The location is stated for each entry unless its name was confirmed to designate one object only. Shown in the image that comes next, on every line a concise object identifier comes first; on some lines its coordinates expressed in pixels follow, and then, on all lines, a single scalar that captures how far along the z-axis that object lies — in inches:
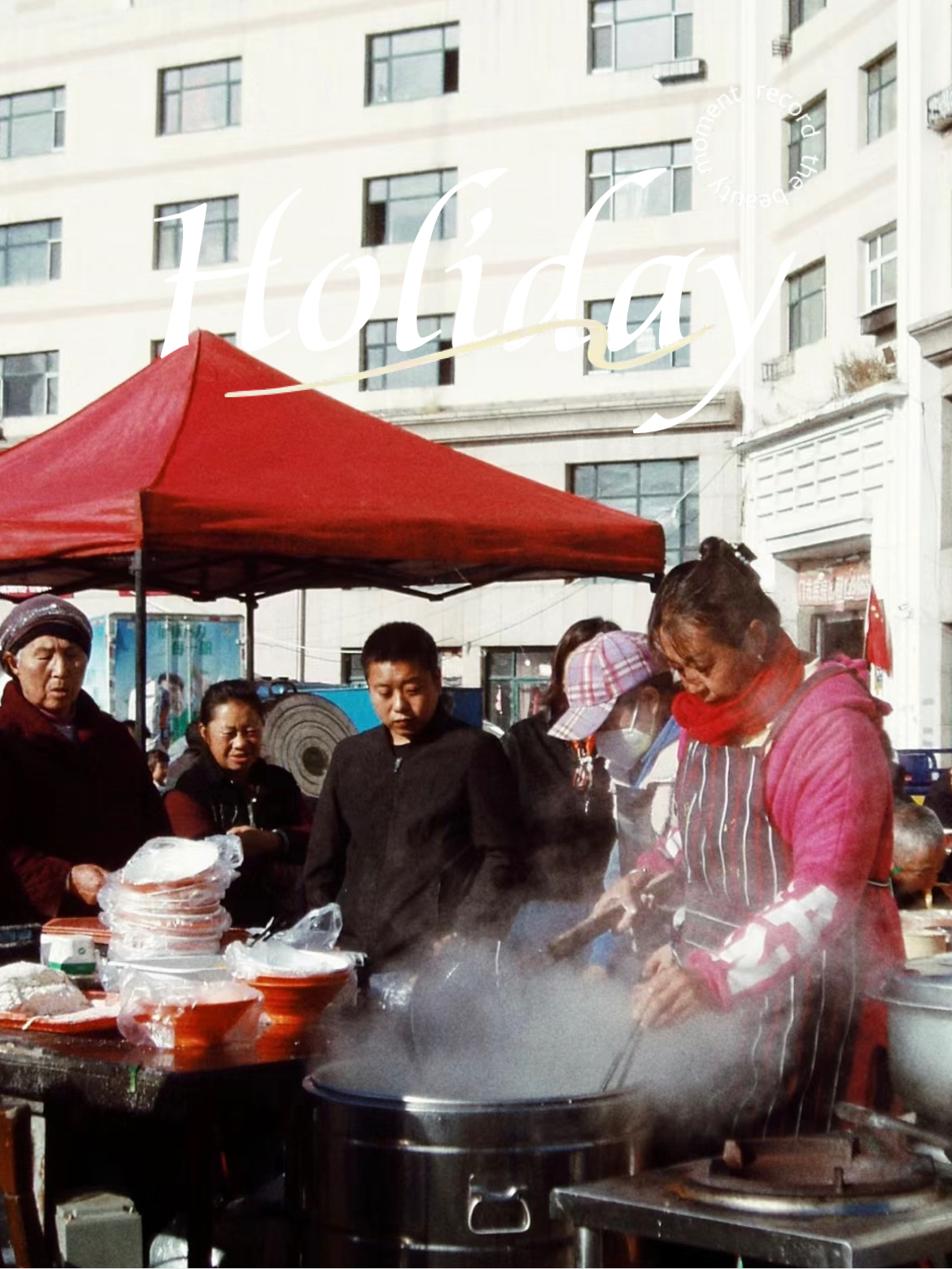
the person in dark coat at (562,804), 187.8
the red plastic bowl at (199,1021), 118.1
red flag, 749.3
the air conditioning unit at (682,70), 921.5
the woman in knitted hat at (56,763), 168.1
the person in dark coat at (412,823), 160.6
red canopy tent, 191.6
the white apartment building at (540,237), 795.4
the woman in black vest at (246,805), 193.3
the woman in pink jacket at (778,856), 99.4
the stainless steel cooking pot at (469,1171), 99.6
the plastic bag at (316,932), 138.6
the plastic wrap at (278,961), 128.6
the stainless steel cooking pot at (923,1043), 91.3
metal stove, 81.0
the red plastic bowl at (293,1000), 127.7
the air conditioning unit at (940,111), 745.6
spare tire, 304.3
